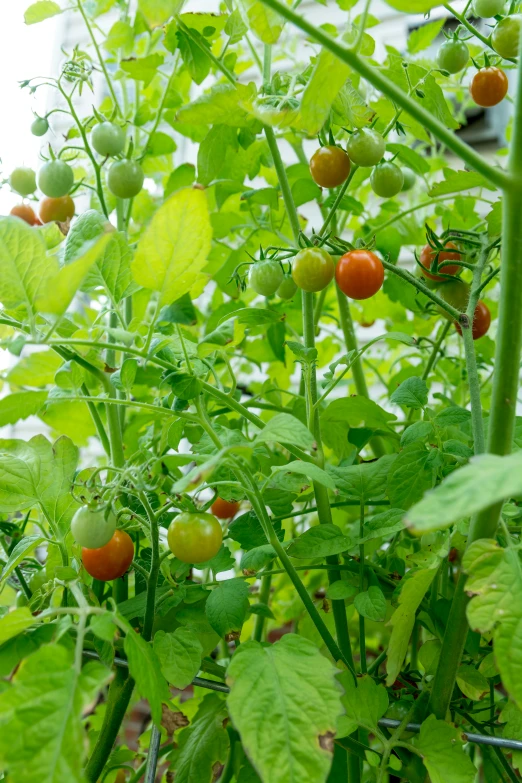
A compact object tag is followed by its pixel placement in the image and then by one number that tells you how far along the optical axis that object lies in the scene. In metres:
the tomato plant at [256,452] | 0.41
